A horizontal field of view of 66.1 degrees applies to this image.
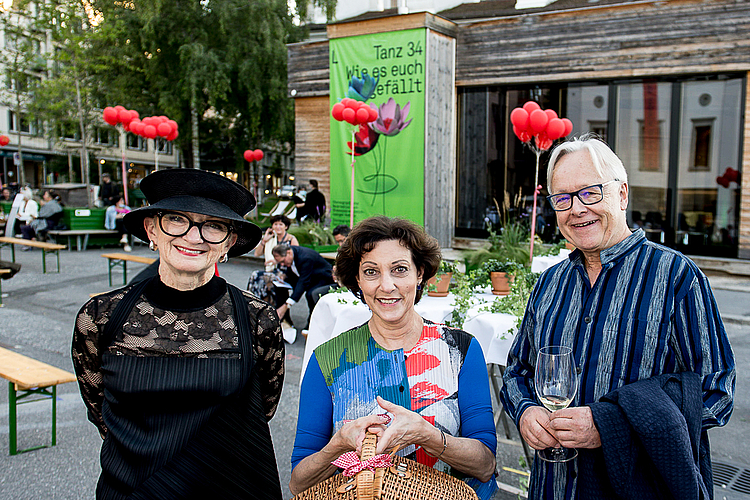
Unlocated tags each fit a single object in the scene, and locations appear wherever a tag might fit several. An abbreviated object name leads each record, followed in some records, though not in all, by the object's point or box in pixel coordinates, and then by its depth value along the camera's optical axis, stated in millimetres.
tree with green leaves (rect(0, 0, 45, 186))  19781
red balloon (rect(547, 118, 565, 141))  6746
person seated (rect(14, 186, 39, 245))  16141
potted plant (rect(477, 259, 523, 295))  4754
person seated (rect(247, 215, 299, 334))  7297
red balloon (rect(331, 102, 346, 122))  9459
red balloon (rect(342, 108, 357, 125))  9320
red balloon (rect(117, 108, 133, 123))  12915
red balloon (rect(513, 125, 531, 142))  6887
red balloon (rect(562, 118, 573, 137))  7527
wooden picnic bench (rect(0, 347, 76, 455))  3787
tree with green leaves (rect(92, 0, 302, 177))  19344
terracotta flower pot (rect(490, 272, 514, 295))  4742
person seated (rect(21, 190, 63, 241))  15484
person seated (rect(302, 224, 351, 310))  7141
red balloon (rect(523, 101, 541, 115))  6812
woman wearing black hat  1834
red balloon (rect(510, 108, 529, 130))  6656
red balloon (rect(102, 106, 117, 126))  12680
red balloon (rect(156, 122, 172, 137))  13047
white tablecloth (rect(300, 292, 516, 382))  3857
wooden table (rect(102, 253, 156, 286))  9622
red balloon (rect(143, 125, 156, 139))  12750
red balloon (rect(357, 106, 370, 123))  9398
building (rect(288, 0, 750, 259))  10492
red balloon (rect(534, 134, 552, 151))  6961
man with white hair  1651
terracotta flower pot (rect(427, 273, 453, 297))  4562
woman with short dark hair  1909
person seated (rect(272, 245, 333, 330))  7275
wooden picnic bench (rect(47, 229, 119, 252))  15164
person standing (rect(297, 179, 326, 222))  13726
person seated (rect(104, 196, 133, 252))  15834
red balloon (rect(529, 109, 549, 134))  6609
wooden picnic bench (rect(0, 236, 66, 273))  10812
